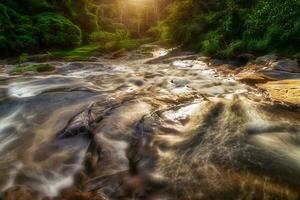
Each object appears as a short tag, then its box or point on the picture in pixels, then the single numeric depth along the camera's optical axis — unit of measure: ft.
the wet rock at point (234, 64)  37.83
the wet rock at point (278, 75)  27.78
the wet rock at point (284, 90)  20.97
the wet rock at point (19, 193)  12.47
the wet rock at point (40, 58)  53.01
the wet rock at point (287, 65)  29.68
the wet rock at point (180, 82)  29.84
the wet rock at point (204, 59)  45.36
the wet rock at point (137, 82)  31.33
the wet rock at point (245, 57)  38.57
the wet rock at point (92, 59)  52.80
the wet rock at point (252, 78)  27.96
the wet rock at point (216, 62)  41.05
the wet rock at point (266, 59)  33.75
